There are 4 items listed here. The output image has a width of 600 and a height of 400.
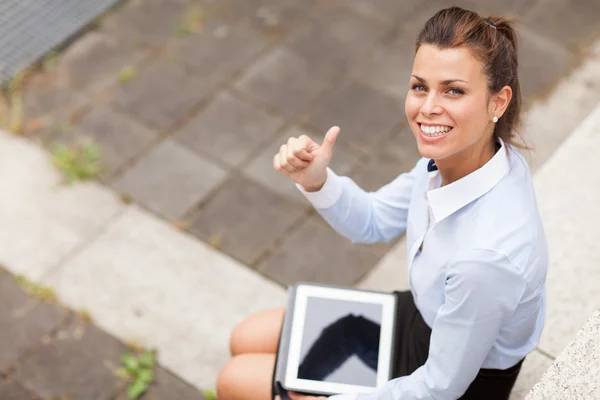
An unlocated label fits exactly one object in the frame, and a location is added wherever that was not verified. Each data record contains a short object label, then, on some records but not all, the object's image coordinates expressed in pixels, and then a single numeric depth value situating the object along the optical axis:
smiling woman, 1.94
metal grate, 4.61
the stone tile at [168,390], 3.28
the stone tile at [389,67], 4.40
